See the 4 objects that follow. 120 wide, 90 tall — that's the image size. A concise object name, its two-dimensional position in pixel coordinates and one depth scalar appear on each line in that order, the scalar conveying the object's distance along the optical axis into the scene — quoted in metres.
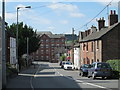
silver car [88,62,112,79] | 29.41
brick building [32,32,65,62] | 168.81
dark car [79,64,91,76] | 37.28
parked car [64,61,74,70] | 62.53
